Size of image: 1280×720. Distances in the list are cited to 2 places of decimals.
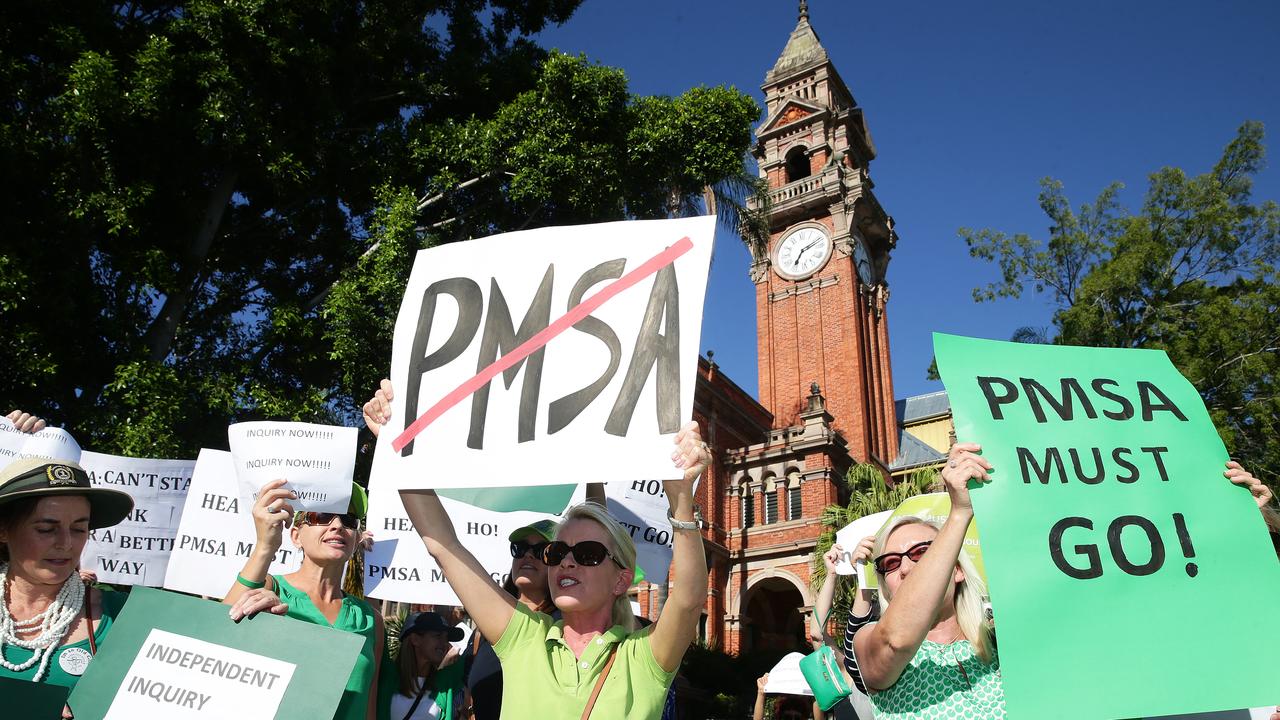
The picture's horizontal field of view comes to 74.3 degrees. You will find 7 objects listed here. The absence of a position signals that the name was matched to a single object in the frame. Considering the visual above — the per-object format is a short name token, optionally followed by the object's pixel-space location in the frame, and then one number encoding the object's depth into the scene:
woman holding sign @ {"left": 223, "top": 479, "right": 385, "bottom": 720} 2.56
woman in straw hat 2.46
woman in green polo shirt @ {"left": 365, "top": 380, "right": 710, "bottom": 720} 2.26
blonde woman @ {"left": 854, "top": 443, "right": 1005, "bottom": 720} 2.21
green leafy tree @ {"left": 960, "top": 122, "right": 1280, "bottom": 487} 17.19
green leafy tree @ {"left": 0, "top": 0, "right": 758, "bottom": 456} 7.65
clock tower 33.91
